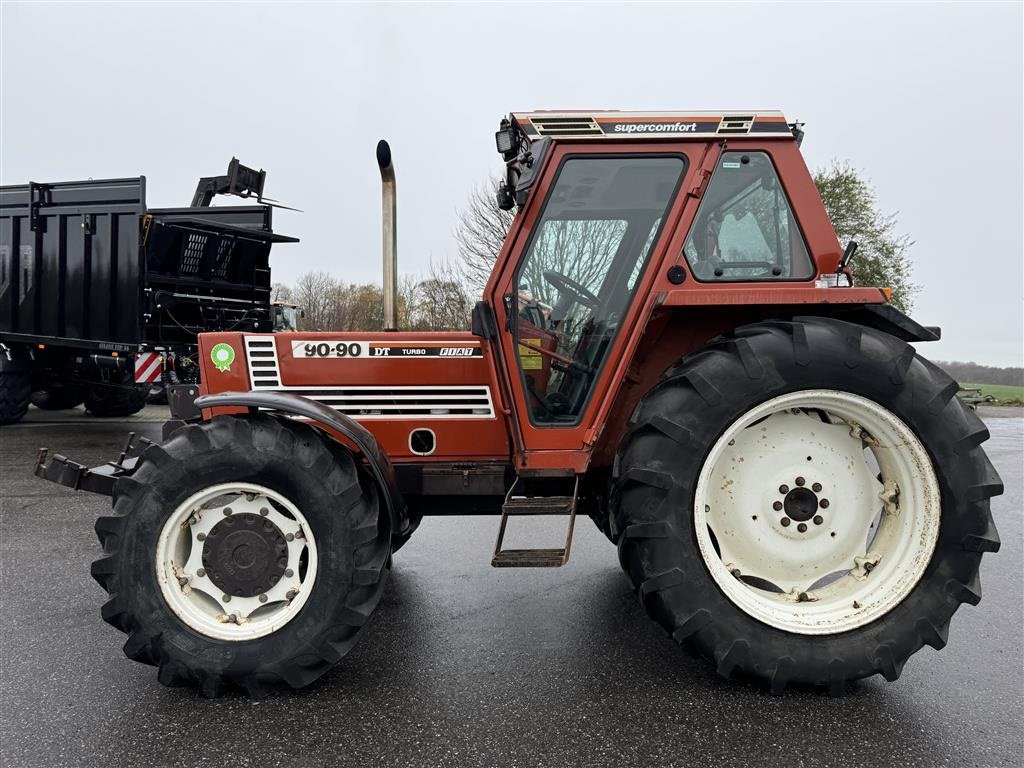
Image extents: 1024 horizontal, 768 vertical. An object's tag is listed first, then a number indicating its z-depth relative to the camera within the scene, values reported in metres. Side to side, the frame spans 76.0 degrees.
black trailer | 8.17
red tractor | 2.54
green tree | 18.41
